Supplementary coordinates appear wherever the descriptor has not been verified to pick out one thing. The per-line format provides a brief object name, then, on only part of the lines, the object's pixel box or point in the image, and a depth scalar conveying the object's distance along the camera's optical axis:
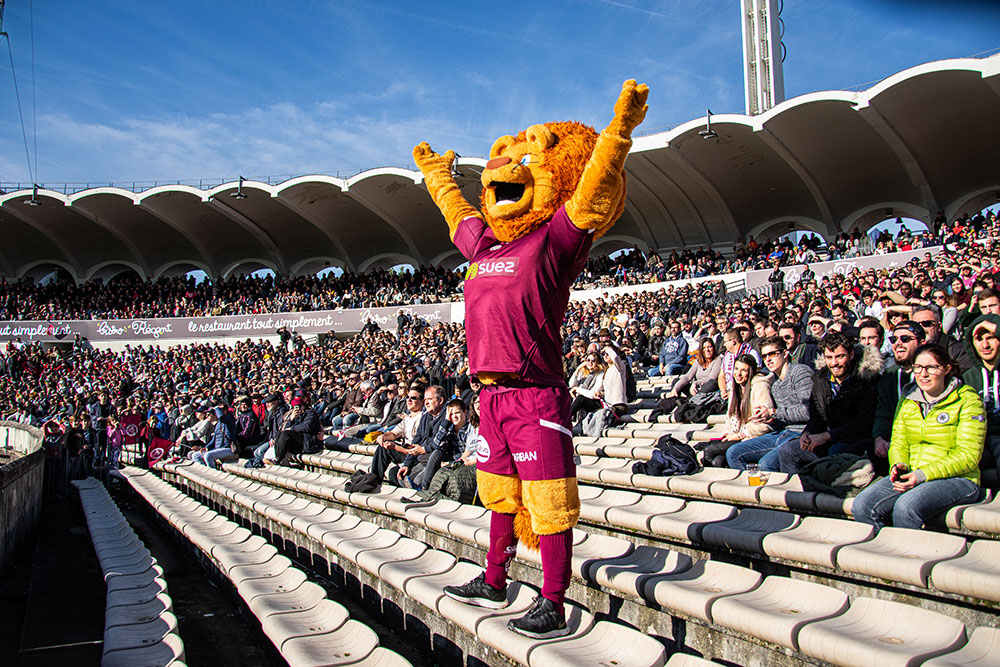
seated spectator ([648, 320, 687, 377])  8.61
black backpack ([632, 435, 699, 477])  3.80
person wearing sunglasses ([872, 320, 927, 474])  3.20
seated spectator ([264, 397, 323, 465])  7.34
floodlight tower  22.44
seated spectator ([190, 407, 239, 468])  8.48
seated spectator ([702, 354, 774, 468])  4.11
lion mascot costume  2.30
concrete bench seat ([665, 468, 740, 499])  3.39
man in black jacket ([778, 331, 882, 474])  3.45
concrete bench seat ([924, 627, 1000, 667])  1.55
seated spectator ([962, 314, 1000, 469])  3.17
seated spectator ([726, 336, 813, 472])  3.88
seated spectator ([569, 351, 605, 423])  6.22
